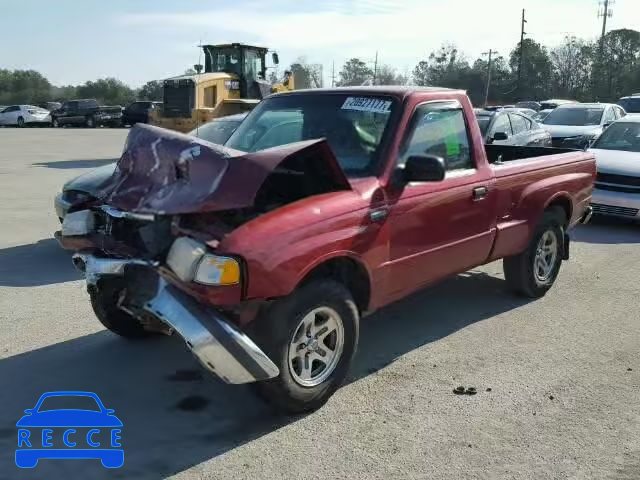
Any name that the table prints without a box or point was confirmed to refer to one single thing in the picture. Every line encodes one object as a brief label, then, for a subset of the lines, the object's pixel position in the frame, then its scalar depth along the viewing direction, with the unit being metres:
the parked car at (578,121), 15.11
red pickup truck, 3.50
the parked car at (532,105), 35.78
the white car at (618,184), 9.82
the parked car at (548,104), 35.23
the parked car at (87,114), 41.25
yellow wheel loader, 20.20
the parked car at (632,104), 21.94
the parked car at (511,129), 11.03
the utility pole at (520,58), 65.38
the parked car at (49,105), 49.95
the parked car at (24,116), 42.41
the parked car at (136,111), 37.22
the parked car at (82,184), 6.73
